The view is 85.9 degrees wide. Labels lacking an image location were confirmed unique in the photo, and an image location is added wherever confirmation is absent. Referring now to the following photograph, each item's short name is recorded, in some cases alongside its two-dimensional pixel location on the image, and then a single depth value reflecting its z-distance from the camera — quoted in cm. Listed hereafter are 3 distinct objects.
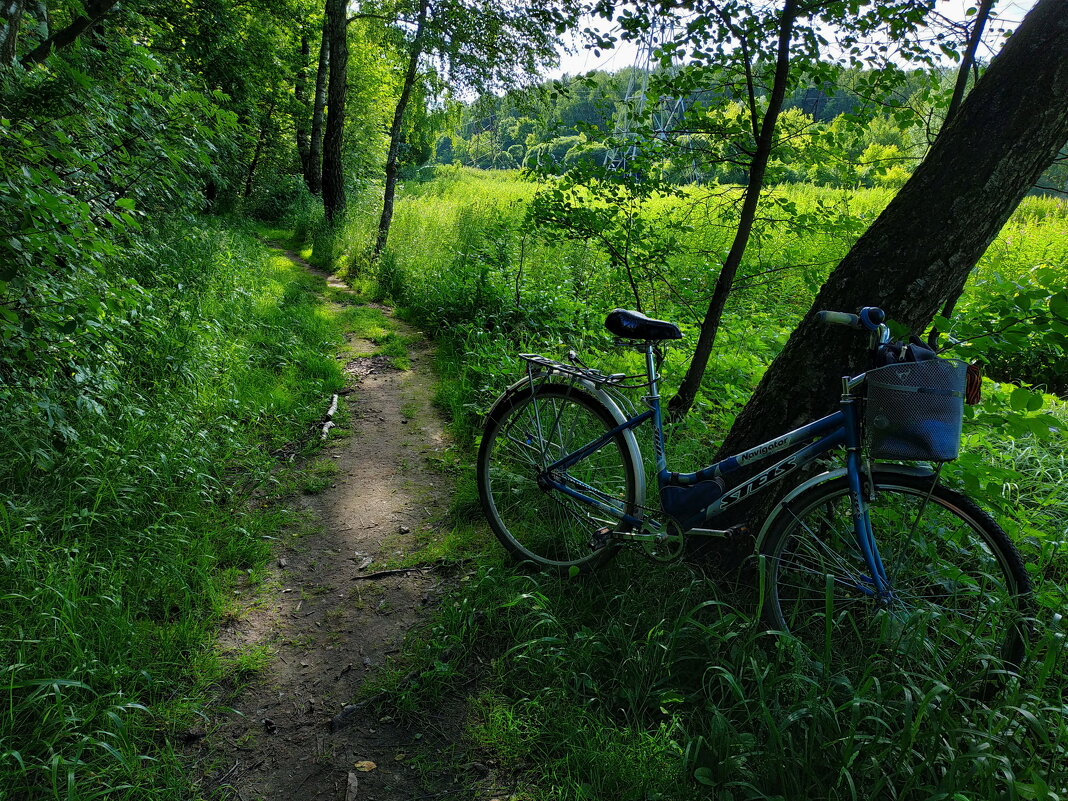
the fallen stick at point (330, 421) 443
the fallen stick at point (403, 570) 296
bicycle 185
